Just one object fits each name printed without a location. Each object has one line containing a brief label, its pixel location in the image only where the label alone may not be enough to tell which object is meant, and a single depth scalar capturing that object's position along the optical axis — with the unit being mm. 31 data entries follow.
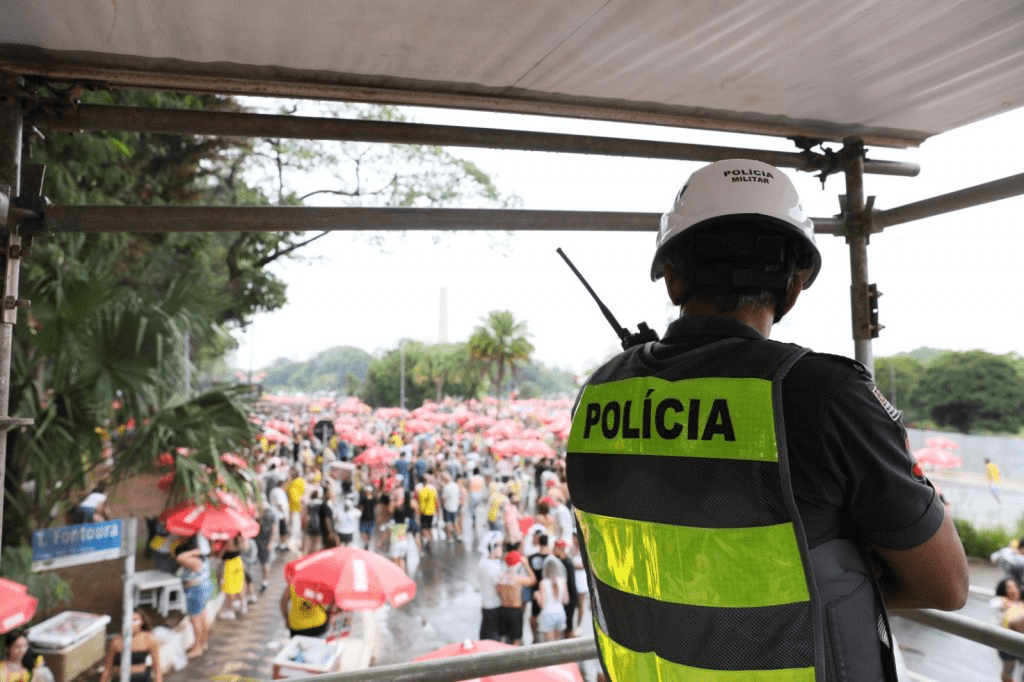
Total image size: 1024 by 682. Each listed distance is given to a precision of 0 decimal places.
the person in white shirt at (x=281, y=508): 12297
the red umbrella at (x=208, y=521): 7910
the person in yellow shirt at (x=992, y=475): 18533
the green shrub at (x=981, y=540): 15195
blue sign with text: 4906
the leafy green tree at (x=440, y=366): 53062
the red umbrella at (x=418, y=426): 20516
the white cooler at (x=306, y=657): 6363
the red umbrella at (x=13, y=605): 5086
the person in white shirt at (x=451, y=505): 13977
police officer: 1000
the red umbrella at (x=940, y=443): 19322
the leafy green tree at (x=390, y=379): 54250
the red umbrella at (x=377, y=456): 14828
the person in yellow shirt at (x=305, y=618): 7355
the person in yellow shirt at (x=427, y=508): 13320
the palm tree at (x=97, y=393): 5785
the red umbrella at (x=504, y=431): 17672
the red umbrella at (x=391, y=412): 26617
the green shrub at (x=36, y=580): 6219
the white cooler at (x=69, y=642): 6543
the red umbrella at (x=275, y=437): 15394
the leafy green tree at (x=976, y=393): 34125
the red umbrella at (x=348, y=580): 7031
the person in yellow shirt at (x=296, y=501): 14492
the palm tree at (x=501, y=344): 45469
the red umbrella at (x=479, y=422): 23406
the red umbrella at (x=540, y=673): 4813
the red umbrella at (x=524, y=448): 15562
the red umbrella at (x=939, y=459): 17391
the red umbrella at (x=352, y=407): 25641
